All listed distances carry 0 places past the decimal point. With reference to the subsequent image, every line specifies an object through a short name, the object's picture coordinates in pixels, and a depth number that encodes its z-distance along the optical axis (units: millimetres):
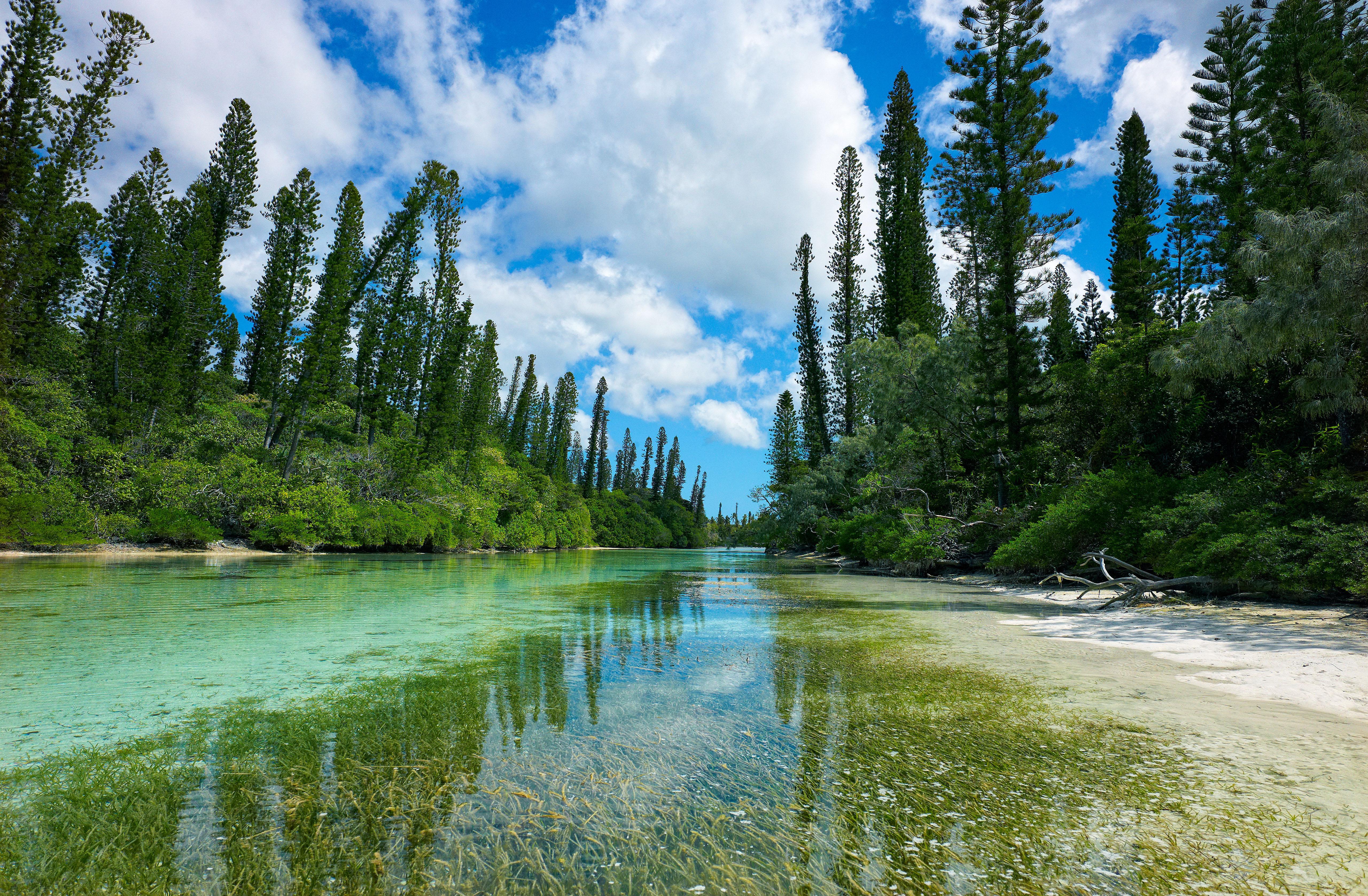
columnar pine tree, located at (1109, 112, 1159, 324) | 24203
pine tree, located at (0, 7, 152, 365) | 15719
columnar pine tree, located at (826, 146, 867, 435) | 31750
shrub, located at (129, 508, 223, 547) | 18531
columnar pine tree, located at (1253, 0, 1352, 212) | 12984
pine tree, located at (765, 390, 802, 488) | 46938
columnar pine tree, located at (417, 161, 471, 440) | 31938
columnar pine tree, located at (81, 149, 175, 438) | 20219
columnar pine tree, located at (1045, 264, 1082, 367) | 24609
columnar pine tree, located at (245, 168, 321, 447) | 24609
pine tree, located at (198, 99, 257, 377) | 29344
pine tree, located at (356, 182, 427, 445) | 29312
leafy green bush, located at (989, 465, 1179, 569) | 10055
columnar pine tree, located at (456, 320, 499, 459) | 37094
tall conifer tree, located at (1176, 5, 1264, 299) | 16125
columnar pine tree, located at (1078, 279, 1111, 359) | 27188
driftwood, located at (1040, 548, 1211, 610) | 7980
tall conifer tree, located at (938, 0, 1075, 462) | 16797
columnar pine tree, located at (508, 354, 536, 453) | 54688
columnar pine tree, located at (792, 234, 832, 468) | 33562
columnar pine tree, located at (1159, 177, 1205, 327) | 20875
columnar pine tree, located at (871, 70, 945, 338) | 28125
